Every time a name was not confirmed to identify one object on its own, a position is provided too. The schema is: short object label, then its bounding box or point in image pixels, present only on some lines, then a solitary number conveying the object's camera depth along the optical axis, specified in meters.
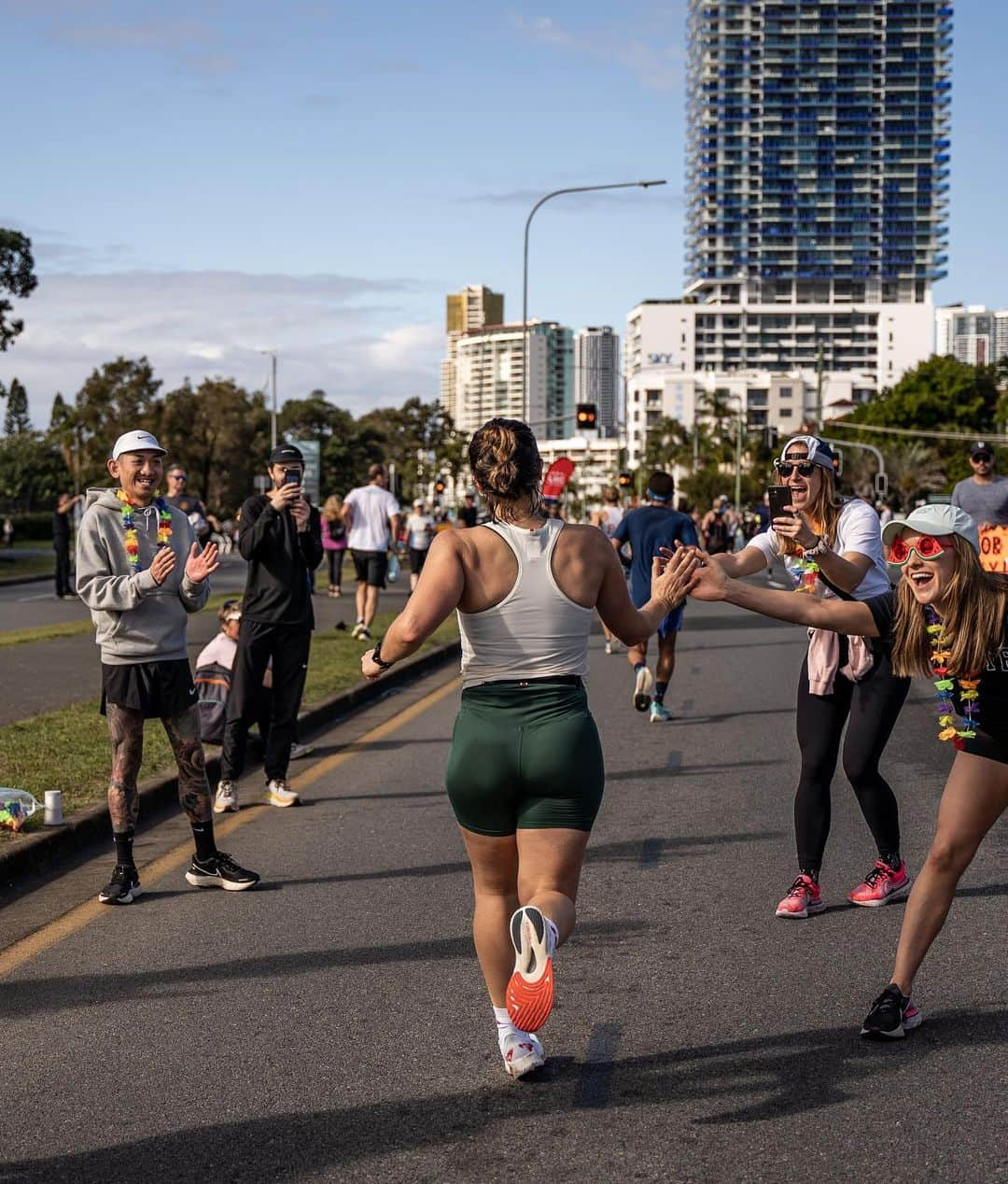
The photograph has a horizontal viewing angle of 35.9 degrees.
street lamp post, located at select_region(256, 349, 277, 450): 70.59
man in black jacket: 8.98
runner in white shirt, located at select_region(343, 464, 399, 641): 19.08
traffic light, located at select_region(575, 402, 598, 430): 45.66
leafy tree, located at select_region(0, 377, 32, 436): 180.88
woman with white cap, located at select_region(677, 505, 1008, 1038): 4.72
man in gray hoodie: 6.72
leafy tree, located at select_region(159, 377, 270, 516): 76.44
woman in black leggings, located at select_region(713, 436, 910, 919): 6.36
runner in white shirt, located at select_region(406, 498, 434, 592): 26.06
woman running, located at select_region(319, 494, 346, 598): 25.62
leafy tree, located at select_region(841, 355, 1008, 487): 102.38
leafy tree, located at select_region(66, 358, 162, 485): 72.06
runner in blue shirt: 12.70
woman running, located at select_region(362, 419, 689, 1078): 4.43
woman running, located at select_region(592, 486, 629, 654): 19.81
